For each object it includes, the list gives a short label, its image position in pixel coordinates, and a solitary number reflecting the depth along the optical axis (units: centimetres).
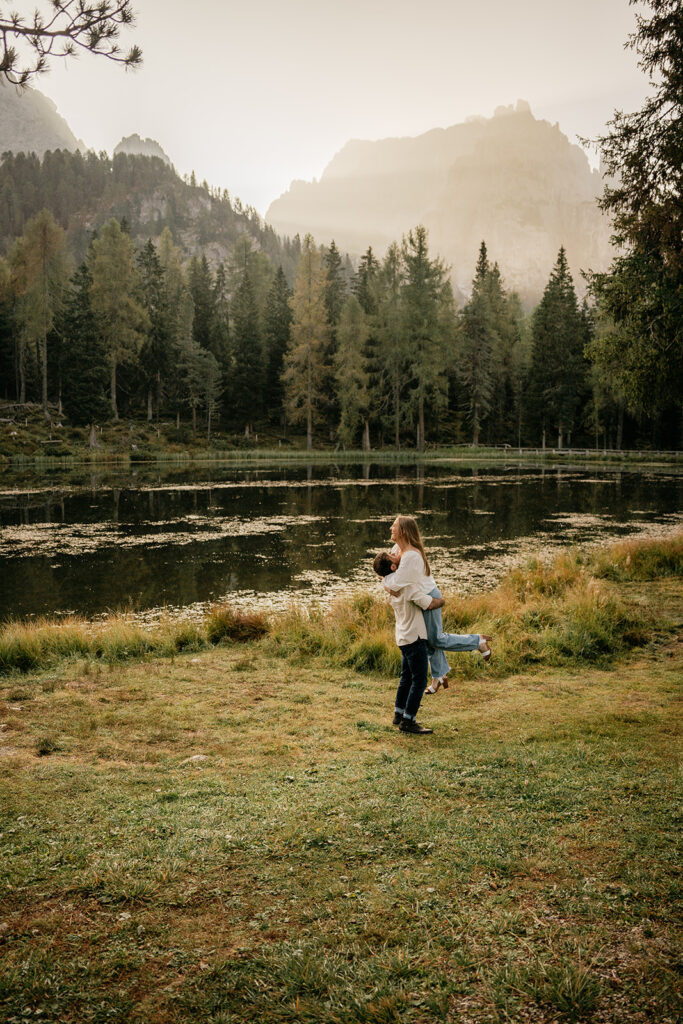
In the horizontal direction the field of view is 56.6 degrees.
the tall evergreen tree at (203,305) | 8225
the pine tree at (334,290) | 8025
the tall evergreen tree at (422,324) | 6469
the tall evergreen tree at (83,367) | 5862
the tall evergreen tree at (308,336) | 6781
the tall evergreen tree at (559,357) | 6900
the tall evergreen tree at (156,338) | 7306
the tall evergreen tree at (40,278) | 6297
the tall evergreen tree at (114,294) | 6625
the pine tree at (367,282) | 7538
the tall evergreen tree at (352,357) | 6562
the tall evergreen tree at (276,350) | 8112
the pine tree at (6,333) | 7162
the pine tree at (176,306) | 7325
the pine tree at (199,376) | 7094
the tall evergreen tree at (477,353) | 7219
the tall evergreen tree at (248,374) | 7731
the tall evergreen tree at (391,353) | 6712
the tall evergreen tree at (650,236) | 1541
